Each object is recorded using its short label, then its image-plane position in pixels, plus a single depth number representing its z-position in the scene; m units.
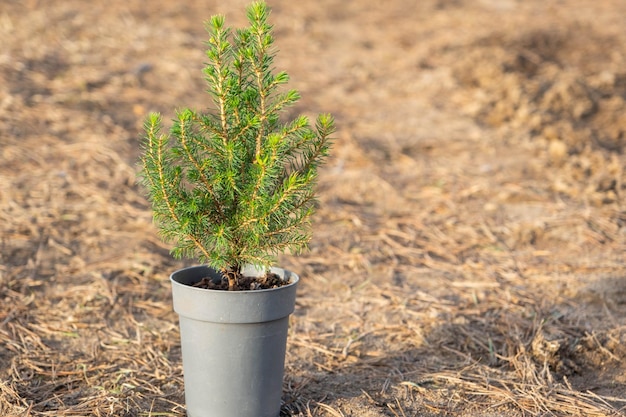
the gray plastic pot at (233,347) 2.79
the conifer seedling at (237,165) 2.80
